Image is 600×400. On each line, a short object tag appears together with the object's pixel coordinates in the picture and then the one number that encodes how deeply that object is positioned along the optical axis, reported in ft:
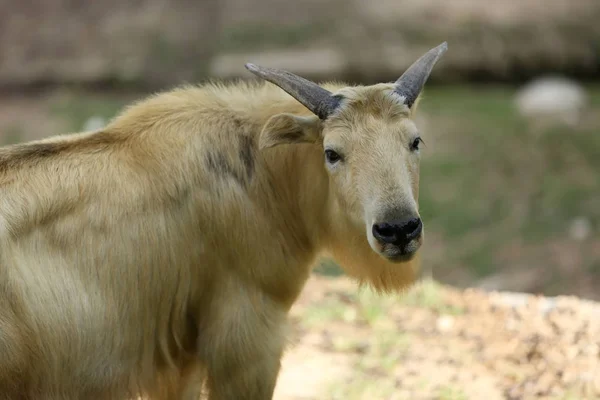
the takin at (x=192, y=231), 30.96
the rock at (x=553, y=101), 88.63
